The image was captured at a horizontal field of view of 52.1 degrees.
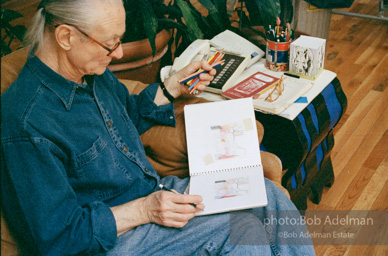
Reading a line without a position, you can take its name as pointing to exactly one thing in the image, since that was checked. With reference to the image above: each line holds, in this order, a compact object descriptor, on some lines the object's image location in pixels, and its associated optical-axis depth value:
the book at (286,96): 1.51
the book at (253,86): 1.61
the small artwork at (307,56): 1.63
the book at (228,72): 1.67
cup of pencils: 1.71
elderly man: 0.97
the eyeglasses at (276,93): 1.56
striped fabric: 1.55
